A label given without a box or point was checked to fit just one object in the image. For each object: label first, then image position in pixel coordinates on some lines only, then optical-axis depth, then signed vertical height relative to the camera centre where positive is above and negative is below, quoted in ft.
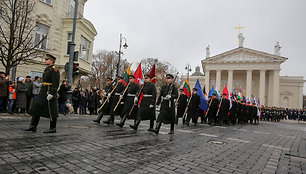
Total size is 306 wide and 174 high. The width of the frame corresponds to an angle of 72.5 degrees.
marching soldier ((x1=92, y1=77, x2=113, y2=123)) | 29.23 -0.68
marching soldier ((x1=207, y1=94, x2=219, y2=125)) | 47.26 -1.10
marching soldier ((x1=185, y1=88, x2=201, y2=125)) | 39.37 -0.90
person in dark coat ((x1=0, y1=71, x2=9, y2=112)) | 31.37 +0.66
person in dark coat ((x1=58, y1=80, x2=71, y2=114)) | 36.42 +0.02
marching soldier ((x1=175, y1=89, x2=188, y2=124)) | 39.88 -0.45
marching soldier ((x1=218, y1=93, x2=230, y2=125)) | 45.39 -1.17
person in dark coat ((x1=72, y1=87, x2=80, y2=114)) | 45.38 -0.30
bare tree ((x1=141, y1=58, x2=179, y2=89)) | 163.23 +27.79
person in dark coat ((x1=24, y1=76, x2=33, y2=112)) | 34.45 +0.93
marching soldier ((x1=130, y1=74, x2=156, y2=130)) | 24.98 -0.48
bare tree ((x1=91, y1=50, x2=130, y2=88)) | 140.46 +22.25
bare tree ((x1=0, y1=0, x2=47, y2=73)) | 34.12 +12.23
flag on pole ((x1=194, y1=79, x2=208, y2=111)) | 45.88 +0.37
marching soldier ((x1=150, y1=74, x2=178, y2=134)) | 24.50 -0.46
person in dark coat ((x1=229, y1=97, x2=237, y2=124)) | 51.58 -2.00
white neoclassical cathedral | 177.88 +26.47
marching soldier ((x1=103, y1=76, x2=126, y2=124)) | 27.84 -0.07
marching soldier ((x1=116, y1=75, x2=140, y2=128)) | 26.55 -0.37
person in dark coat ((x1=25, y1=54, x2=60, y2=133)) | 18.84 -0.43
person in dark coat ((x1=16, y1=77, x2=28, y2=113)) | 33.27 -0.14
